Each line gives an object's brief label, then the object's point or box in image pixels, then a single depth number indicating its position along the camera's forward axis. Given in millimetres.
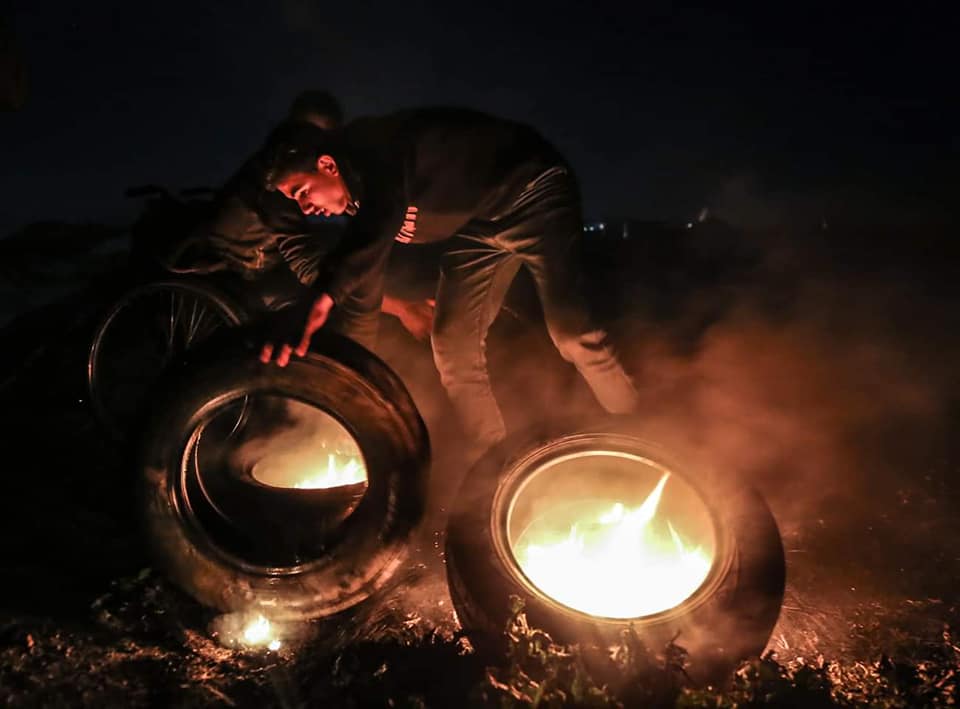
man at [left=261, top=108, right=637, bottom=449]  2727
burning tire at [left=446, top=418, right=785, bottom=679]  2227
